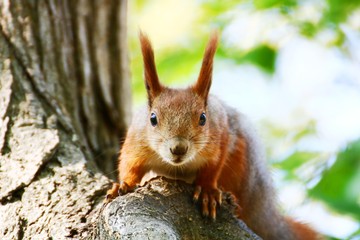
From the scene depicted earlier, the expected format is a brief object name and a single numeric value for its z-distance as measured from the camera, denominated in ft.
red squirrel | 19.20
